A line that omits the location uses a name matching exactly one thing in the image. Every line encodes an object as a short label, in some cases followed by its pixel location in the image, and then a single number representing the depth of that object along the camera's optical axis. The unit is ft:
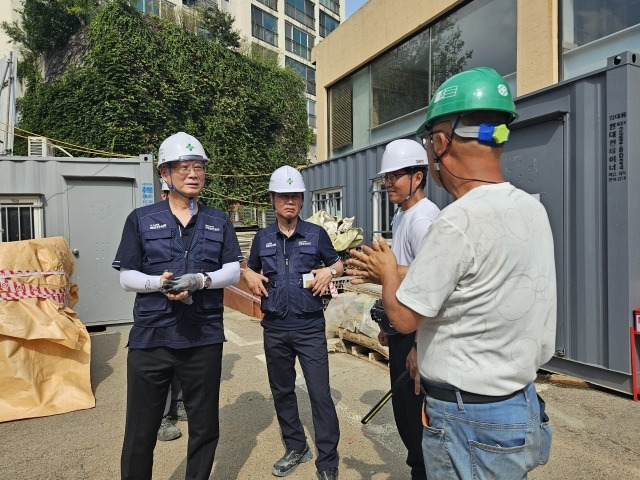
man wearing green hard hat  4.19
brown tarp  12.60
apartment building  90.74
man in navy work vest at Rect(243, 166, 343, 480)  9.62
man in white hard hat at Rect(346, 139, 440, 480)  7.82
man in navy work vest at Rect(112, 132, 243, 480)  7.54
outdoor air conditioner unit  26.45
